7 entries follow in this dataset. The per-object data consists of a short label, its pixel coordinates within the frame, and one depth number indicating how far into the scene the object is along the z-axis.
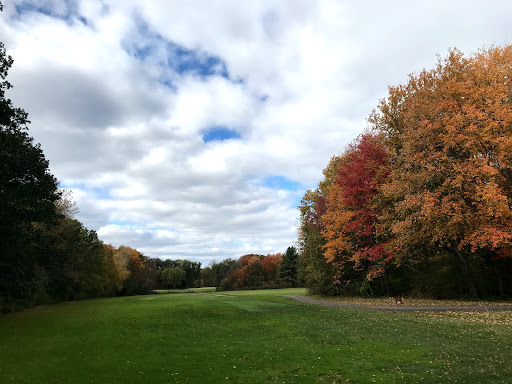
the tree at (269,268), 106.84
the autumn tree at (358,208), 30.48
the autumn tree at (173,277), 114.03
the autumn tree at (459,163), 21.05
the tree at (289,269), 87.44
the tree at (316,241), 37.88
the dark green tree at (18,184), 17.95
